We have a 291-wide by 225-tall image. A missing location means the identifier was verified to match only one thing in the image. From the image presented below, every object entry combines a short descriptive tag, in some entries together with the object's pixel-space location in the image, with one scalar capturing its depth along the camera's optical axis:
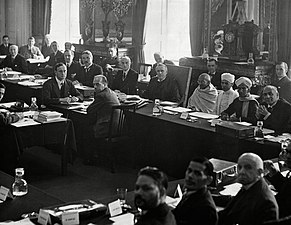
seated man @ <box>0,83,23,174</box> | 7.01
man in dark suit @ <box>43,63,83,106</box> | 8.98
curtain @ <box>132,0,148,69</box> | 12.85
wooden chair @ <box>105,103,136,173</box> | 7.89
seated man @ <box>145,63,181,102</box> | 9.64
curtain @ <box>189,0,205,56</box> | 11.70
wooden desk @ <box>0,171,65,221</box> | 4.10
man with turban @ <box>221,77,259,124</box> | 7.66
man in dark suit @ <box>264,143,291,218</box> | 4.02
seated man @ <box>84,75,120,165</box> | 7.94
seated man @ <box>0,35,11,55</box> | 15.75
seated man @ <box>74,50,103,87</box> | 11.16
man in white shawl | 8.95
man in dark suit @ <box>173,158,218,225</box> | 3.37
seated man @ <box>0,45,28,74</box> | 13.53
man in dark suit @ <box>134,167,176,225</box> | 3.09
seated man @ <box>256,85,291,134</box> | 7.12
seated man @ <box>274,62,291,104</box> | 9.30
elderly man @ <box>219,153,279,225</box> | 3.49
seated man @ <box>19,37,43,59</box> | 15.25
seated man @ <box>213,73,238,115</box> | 8.46
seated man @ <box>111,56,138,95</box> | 10.69
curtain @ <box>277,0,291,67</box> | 9.73
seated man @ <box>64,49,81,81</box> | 11.71
